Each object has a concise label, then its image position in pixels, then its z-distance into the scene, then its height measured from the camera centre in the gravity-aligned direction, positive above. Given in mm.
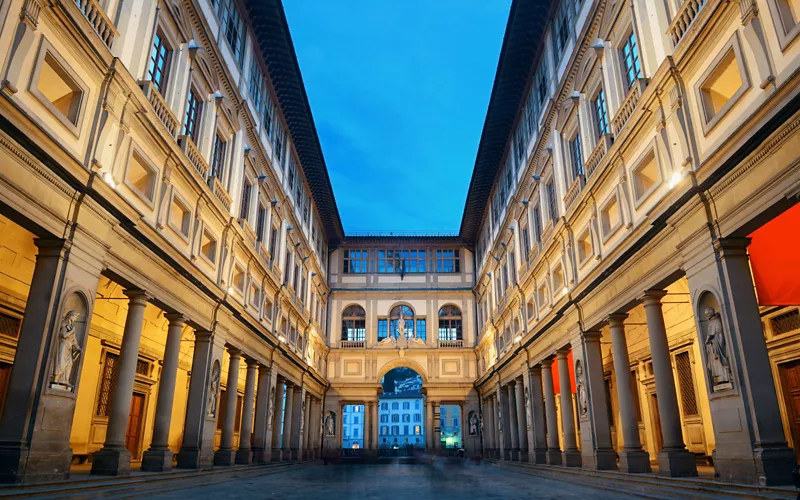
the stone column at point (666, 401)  14000 +740
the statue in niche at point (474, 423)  46406 +564
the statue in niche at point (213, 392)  20656 +1435
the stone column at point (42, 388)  10391 +830
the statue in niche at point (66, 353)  11555 +1619
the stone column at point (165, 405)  16547 +799
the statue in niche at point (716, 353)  11539 +1566
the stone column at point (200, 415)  18938 +549
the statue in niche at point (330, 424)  46625 +557
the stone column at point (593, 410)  18859 +677
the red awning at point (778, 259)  11281 +3410
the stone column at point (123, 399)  13812 +829
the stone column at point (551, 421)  25059 +413
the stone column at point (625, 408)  16531 +668
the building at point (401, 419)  119062 +2458
